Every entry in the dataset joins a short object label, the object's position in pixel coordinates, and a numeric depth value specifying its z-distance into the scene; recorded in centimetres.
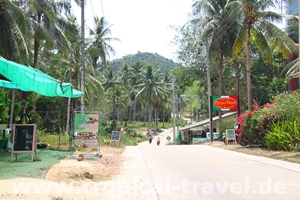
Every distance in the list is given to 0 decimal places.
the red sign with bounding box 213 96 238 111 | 3103
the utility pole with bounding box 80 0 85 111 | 2092
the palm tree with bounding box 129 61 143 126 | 7338
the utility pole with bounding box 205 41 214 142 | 3382
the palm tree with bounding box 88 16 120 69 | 3903
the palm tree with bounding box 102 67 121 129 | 5880
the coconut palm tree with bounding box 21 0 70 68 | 2146
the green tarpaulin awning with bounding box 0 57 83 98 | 969
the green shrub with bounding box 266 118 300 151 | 1745
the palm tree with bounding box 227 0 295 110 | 2400
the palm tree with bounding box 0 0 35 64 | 1778
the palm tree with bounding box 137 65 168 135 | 6181
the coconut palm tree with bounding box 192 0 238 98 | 3328
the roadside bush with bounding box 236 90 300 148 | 1875
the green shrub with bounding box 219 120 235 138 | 3165
